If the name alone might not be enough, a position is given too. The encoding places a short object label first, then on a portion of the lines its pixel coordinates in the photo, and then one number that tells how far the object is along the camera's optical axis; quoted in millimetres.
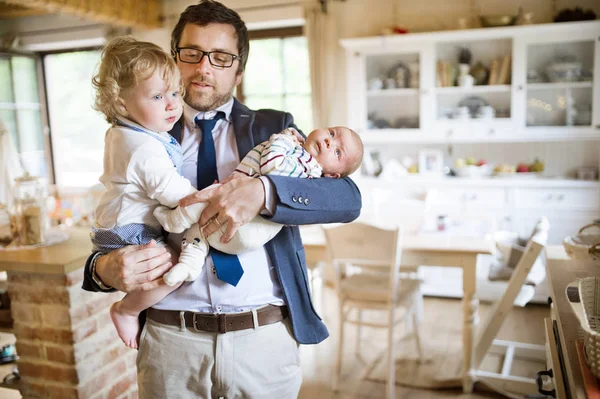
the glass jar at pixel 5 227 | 2025
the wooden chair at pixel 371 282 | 2670
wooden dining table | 2723
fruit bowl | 4250
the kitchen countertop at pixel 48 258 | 1732
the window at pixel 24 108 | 5379
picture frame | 4438
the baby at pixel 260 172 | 1210
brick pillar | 1784
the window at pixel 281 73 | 4949
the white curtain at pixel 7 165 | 4766
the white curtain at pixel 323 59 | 4612
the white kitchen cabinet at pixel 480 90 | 3971
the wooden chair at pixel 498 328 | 2572
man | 1244
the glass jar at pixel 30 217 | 1961
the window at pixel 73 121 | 5707
